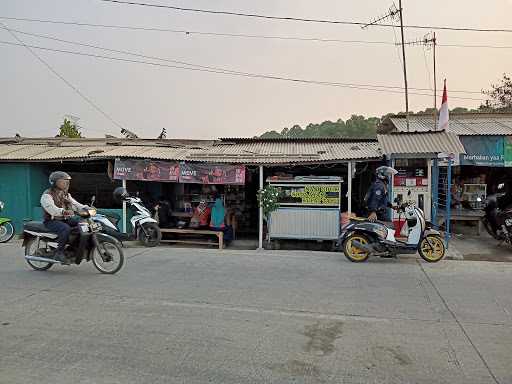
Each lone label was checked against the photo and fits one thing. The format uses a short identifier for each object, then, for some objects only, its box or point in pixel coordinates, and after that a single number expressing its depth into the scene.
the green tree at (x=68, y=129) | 26.25
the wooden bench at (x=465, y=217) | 11.90
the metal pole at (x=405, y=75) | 14.79
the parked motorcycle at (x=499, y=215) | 9.11
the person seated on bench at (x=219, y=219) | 10.69
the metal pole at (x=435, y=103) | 14.28
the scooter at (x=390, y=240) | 7.90
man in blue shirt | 8.38
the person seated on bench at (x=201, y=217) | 11.20
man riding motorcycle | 6.48
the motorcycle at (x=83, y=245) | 6.59
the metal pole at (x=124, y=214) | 11.21
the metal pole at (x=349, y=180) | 9.94
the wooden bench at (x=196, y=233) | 10.41
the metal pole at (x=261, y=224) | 10.27
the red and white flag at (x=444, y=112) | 10.06
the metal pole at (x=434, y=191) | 10.06
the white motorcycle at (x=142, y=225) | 9.38
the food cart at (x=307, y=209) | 10.08
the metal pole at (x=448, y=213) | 9.14
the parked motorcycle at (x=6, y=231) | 10.64
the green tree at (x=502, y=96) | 21.88
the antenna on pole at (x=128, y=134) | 17.34
